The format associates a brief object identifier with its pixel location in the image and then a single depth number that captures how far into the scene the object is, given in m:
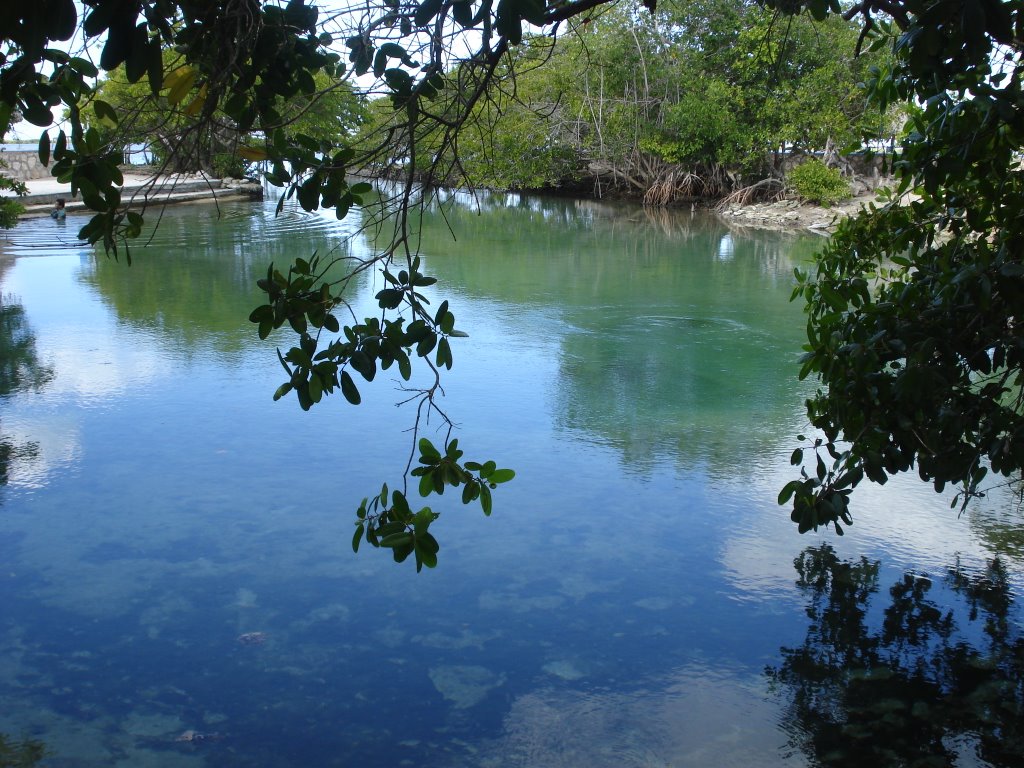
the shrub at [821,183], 14.35
